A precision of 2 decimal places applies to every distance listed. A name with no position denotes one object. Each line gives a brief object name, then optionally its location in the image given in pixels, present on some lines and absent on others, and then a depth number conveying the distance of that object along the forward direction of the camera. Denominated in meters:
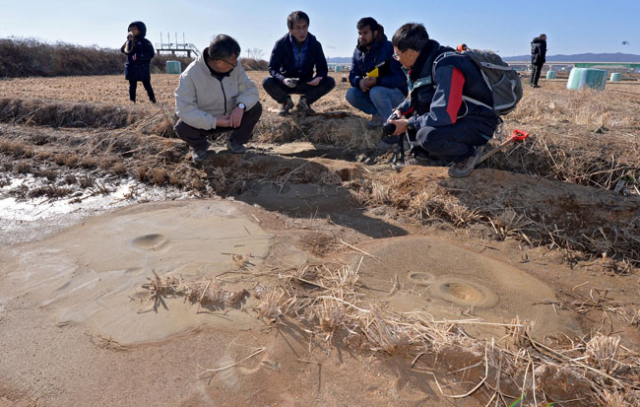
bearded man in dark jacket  4.46
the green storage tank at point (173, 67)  19.33
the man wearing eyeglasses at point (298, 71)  5.17
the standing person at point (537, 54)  11.16
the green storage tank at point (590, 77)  11.70
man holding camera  2.96
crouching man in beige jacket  3.67
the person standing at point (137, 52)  6.16
